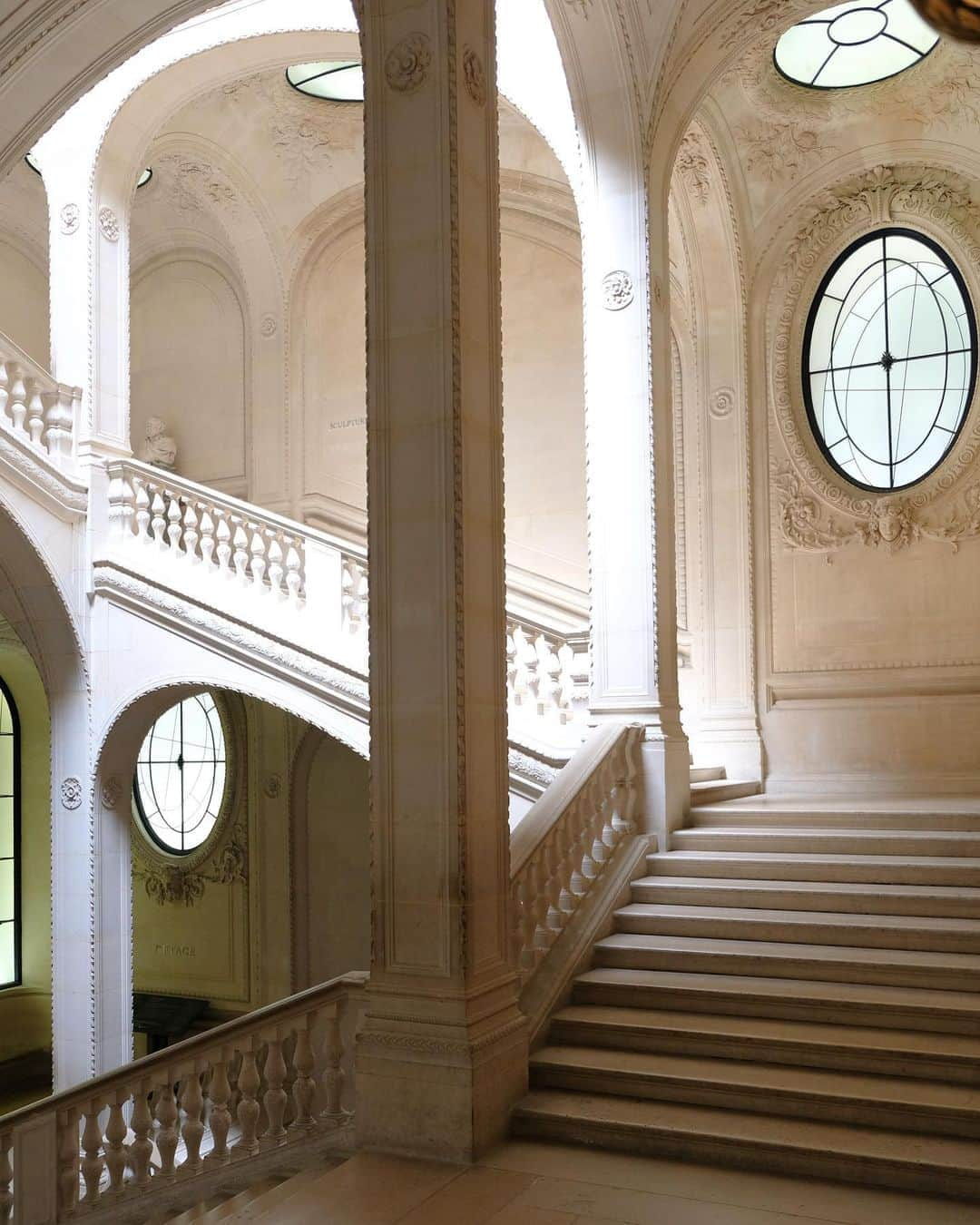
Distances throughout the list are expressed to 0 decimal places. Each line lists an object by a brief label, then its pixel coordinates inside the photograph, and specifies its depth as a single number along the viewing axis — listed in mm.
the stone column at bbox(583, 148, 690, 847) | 8344
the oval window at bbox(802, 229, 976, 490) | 11148
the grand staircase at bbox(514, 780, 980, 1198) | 5156
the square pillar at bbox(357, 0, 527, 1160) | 5293
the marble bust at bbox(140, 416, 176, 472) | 15102
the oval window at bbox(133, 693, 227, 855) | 15703
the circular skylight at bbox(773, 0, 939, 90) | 10305
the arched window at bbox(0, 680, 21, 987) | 15703
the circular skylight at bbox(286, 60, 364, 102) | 12508
